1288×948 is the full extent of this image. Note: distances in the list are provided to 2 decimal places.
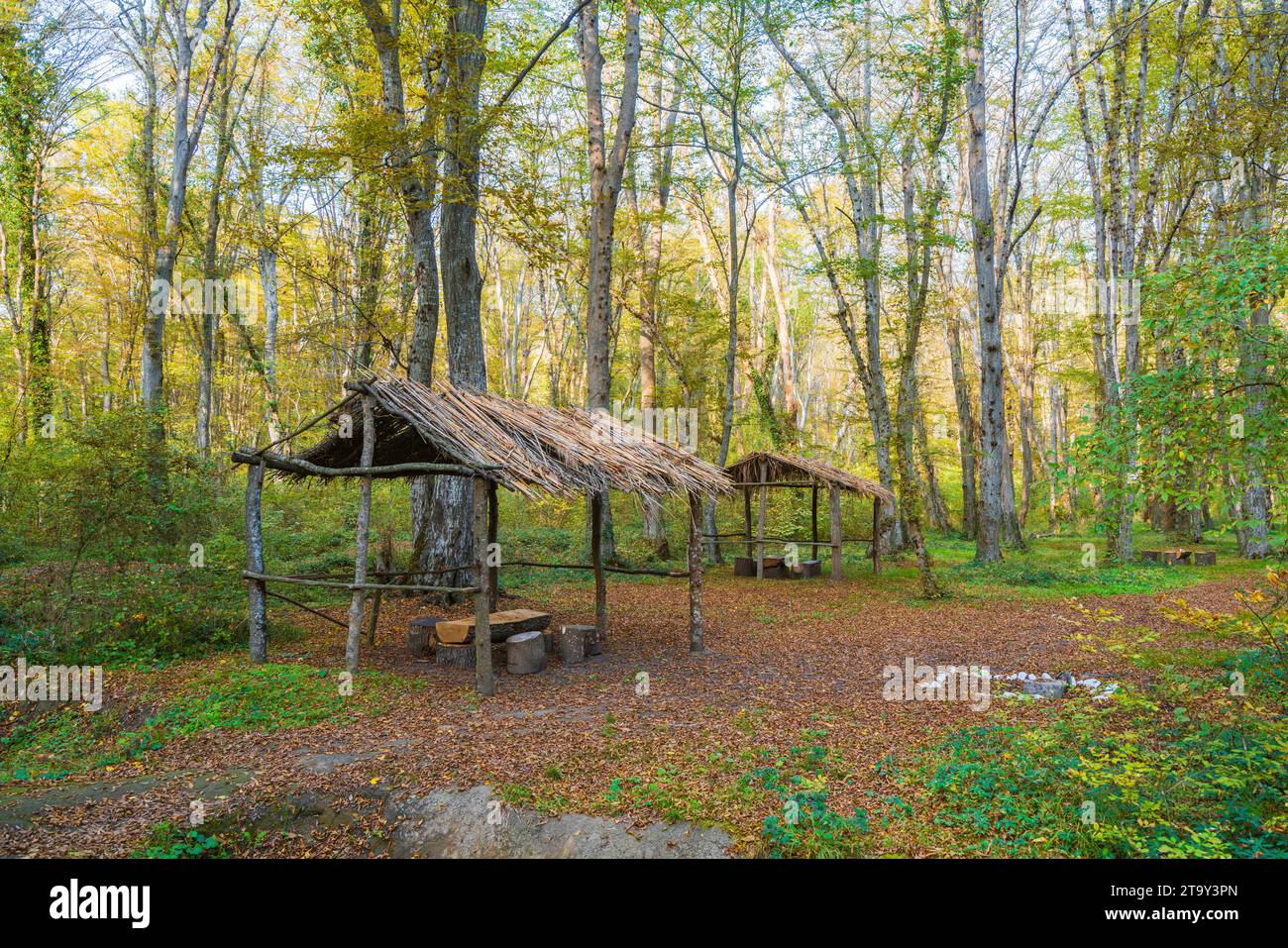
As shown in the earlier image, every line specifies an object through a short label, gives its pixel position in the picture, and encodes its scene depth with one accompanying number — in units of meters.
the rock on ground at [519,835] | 3.91
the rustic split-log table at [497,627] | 7.55
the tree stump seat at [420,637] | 7.93
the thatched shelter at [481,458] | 6.50
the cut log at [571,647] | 7.94
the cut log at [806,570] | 15.91
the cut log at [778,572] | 15.92
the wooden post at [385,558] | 11.48
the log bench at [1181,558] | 15.62
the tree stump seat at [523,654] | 7.38
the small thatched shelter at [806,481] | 15.47
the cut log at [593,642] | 8.23
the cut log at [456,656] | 7.62
